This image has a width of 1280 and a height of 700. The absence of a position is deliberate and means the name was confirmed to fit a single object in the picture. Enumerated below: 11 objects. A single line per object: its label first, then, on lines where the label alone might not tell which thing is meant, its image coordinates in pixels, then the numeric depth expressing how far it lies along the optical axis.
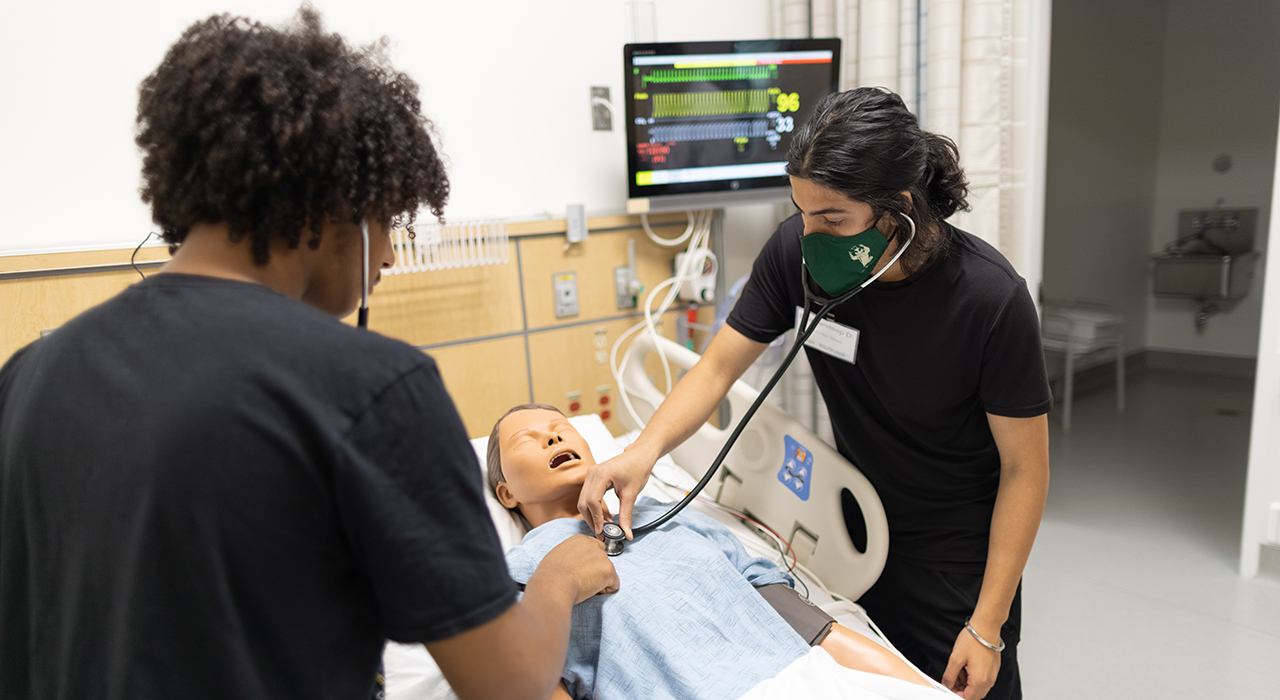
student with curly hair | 0.53
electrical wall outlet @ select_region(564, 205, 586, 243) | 2.26
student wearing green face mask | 1.15
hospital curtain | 2.17
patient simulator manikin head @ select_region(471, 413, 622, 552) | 1.58
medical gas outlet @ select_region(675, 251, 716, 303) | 2.49
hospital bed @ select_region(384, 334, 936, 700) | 1.38
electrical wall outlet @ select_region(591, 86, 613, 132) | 2.42
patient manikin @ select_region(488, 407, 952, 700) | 1.10
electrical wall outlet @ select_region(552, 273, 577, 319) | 2.31
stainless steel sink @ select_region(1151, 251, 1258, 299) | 4.41
